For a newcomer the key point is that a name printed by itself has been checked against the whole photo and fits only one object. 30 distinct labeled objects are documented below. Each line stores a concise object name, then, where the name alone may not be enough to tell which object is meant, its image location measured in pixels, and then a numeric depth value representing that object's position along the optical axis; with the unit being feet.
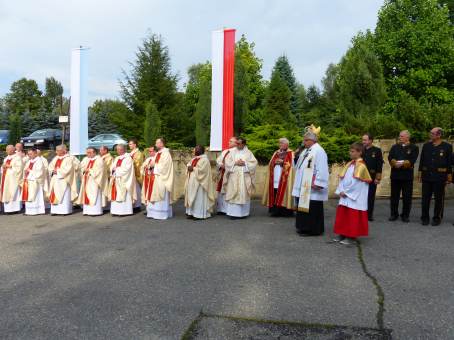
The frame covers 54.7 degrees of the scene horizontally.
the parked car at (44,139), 87.20
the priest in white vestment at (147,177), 32.48
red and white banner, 35.12
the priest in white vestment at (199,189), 31.89
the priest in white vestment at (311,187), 24.32
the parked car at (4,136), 92.99
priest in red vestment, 32.17
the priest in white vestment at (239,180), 32.04
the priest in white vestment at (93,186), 33.96
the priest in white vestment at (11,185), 35.91
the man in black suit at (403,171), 29.22
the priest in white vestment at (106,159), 35.65
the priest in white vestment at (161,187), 32.04
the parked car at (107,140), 79.97
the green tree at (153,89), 73.41
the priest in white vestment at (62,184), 34.53
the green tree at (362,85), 71.41
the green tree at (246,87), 70.28
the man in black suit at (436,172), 27.63
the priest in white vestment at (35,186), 35.04
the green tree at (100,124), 108.06
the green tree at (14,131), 88.58
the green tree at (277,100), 83.25
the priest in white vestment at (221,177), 33.53
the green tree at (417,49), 87.51
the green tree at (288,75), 129.90
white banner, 39.09
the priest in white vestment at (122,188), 33.65
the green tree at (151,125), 59.00
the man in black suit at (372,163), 29.86
